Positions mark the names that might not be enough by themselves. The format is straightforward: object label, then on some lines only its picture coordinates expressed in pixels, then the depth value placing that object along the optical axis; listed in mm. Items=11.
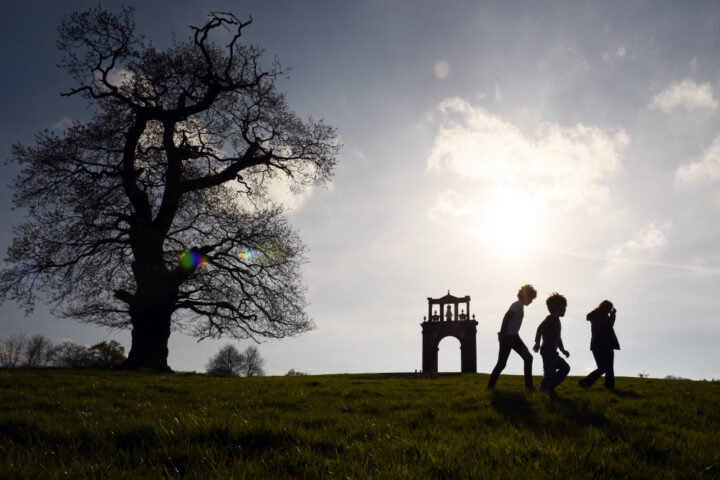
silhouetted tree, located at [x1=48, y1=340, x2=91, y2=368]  74125
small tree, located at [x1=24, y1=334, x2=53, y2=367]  89000
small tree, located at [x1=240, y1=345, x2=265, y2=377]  90800
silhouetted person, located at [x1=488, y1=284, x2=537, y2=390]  9633
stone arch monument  50438
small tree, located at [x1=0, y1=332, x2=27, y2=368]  88269
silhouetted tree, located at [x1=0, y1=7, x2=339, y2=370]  19609
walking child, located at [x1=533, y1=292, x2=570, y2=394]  9141
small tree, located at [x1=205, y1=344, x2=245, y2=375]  88125
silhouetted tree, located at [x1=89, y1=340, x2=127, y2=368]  55725
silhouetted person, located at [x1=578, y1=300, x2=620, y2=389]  11016
